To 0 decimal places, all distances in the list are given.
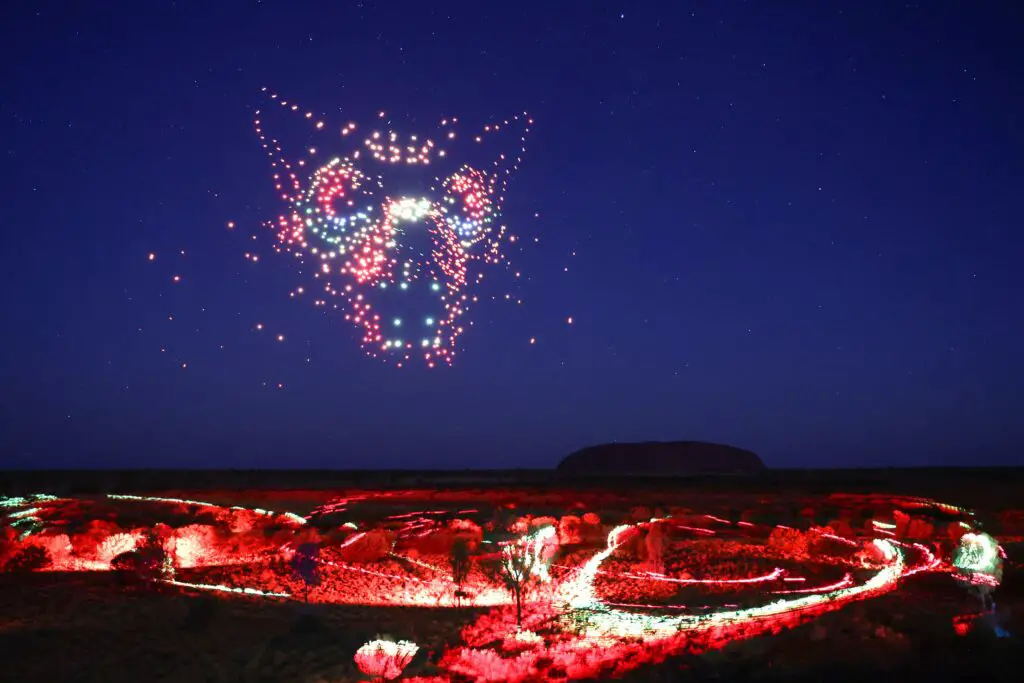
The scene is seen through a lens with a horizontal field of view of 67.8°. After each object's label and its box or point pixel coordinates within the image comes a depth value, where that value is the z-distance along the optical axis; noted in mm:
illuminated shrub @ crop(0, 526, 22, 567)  18009
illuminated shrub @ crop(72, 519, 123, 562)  18369
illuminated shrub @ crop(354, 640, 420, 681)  9680
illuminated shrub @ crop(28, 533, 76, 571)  17406
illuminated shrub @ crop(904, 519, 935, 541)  21844
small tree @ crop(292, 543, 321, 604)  15858
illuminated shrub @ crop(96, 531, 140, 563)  18141
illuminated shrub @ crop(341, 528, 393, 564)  18078
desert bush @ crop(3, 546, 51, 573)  16984
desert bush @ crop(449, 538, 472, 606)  15802
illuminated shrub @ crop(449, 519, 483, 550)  19078
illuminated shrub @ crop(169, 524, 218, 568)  18016
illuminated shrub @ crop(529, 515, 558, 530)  21203
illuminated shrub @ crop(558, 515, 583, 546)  20859
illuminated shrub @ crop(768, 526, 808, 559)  19125
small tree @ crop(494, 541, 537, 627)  14289
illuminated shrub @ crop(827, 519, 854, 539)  21875
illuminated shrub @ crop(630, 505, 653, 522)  26188
